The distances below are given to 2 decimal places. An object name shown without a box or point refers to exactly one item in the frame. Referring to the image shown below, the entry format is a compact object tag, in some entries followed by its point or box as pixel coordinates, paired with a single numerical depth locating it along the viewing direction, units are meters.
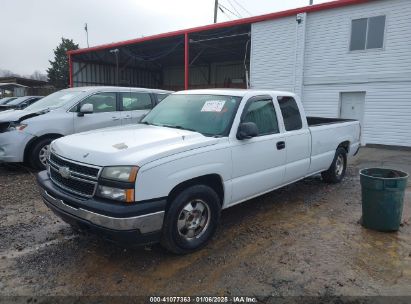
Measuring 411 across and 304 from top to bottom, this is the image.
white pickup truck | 3.14
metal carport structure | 18.53
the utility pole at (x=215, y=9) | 28.64
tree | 46.53
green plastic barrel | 4.30
